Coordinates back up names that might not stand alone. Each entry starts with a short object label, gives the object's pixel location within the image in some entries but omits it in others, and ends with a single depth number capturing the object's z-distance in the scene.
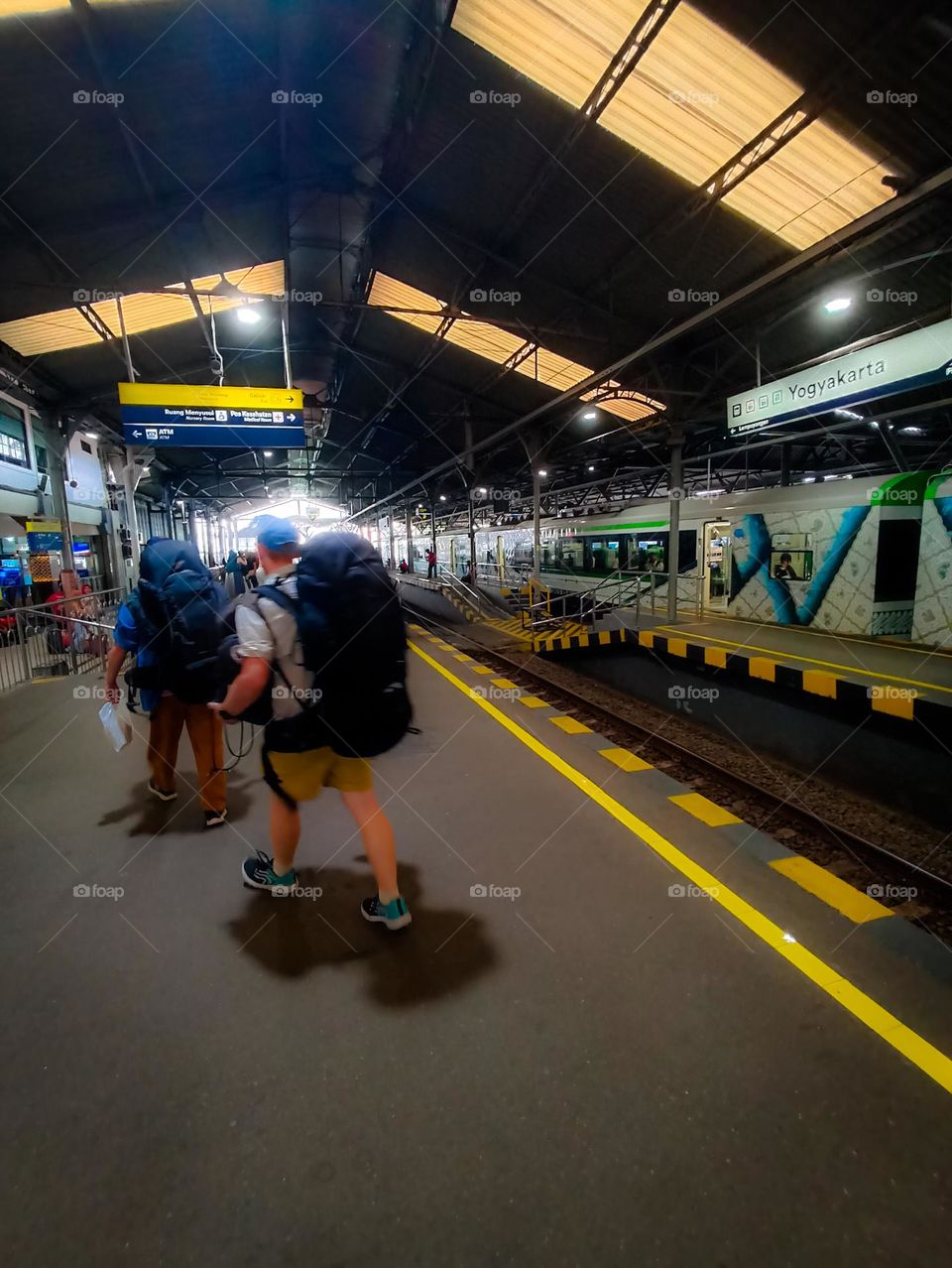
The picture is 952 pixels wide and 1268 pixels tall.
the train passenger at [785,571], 10.58
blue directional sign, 9.69
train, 8.31
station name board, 5.39
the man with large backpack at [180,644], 2.97
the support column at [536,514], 13.13
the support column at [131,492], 12.02
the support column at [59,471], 12.13
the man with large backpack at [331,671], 2.07
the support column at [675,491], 9.73
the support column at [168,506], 23.36
